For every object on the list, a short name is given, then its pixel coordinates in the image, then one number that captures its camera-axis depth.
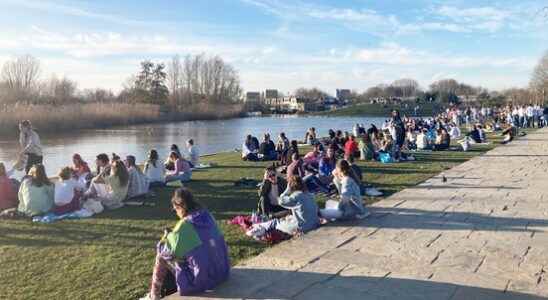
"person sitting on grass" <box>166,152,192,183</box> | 11.91
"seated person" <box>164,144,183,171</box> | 12.83
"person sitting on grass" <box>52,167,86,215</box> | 8.55
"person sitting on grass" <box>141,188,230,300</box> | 4.70
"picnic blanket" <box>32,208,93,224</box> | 8.14
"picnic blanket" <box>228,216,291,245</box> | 6.81
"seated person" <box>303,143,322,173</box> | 11.95
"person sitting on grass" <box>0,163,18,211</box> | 8.86
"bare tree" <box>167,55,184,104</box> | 80.97
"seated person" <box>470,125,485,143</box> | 22.00
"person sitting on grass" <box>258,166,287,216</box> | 7.79
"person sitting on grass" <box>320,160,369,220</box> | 7.86
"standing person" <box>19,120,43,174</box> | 11.20
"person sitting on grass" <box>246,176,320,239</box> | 7.04
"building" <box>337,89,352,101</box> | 165.80
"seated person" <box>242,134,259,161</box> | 16.56
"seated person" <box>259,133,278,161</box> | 16.58
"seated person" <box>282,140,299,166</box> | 12.80
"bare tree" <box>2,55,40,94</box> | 59.18
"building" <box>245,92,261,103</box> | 158.32
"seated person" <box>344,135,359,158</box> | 14.73
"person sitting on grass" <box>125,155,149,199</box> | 9.85
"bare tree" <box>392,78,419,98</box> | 143.84
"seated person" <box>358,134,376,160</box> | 15.94
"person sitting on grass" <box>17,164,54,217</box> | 8.34
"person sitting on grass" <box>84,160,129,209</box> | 9.09
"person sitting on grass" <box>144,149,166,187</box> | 11.14
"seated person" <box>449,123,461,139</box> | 24.91
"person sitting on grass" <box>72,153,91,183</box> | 10.56
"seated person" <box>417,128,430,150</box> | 19.55
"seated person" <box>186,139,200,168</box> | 15.31
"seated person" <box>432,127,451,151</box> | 19.34
